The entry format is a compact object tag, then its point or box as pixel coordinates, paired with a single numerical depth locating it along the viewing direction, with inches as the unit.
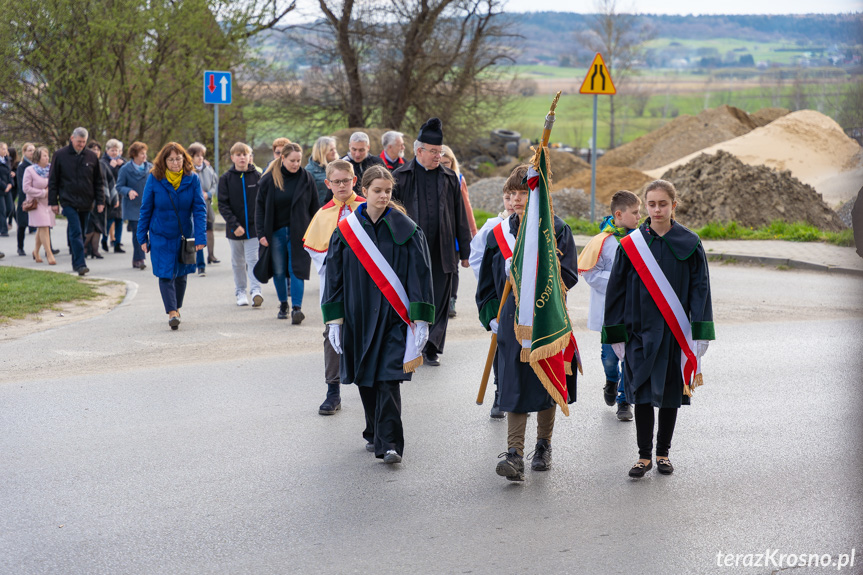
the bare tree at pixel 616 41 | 2185.0
